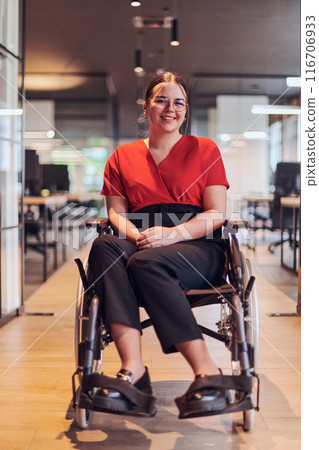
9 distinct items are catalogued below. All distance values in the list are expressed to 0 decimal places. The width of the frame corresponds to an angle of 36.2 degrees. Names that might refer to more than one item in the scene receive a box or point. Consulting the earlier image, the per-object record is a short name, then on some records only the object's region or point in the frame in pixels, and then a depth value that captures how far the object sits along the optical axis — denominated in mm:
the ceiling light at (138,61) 5812
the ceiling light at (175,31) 5004
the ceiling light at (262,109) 8172
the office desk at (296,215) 3070
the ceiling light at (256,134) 8914
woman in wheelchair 1342
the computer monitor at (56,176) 5848
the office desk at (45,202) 3887
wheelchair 1295
